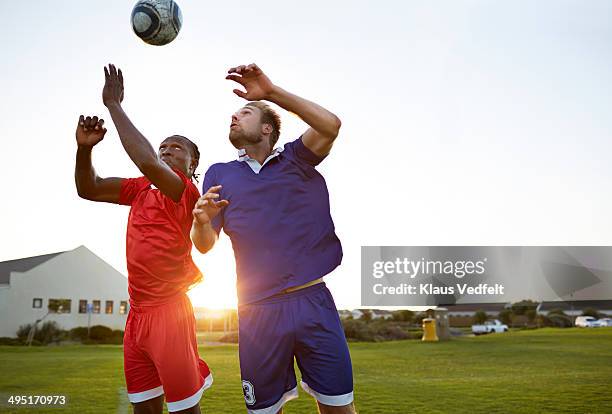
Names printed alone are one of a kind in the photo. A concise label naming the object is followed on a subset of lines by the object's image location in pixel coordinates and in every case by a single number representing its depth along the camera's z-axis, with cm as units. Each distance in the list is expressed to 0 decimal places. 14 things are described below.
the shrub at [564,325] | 3978
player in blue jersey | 337
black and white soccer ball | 484
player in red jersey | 376
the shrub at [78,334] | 3413
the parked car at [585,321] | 4778
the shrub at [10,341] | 3251
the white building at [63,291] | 3653
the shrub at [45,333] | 3288
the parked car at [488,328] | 4344
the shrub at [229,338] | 3042
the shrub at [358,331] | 2966
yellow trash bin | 2869
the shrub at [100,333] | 3461
